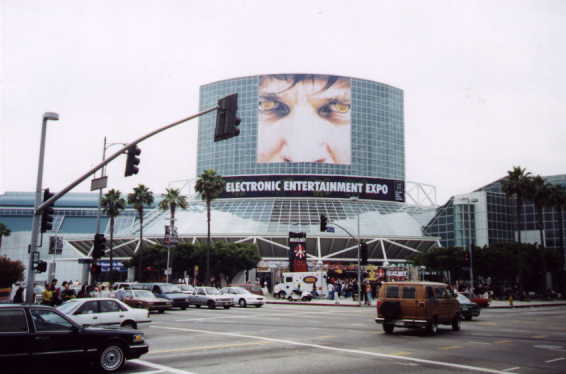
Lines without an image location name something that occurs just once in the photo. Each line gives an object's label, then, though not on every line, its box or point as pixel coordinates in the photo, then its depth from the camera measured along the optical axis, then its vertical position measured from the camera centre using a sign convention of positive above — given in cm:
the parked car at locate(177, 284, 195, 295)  4238 -164
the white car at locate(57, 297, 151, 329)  1823 -159
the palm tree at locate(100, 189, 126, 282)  6906 +832
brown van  2027 -131
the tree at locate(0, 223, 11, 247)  8992 +587
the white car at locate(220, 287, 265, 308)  4134 -213
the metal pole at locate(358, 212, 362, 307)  4360 -128
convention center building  8875 +1687
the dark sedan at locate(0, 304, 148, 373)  1102 -158
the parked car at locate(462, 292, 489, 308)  4052 -224
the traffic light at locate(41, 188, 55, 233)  2320 +223
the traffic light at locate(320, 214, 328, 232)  4220 +377
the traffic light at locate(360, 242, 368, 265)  4350 +145
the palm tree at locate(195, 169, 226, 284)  6731 +1045
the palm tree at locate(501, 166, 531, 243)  7131 +1185
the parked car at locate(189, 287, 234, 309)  3888 -216
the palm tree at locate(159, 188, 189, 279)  7175 +916
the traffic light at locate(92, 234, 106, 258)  3091 +116
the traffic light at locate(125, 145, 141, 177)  1877 +374
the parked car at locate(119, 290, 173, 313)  3134 -190
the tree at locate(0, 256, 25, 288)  6716 -75
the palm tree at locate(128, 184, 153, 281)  6983 +911
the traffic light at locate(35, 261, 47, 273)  2545 -2
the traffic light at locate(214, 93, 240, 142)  1658 +465
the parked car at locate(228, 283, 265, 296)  5088 -181
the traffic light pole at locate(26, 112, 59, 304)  2269 +230
